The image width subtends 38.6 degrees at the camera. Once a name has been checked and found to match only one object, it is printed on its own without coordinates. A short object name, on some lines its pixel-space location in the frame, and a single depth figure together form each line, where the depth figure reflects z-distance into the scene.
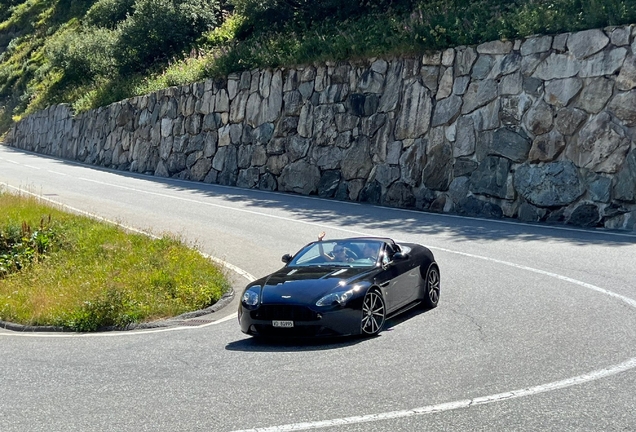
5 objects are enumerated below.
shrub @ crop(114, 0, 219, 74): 44.06
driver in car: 12.33
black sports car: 10.77
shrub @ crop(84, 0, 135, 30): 54.31
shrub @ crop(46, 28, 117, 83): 48.81
